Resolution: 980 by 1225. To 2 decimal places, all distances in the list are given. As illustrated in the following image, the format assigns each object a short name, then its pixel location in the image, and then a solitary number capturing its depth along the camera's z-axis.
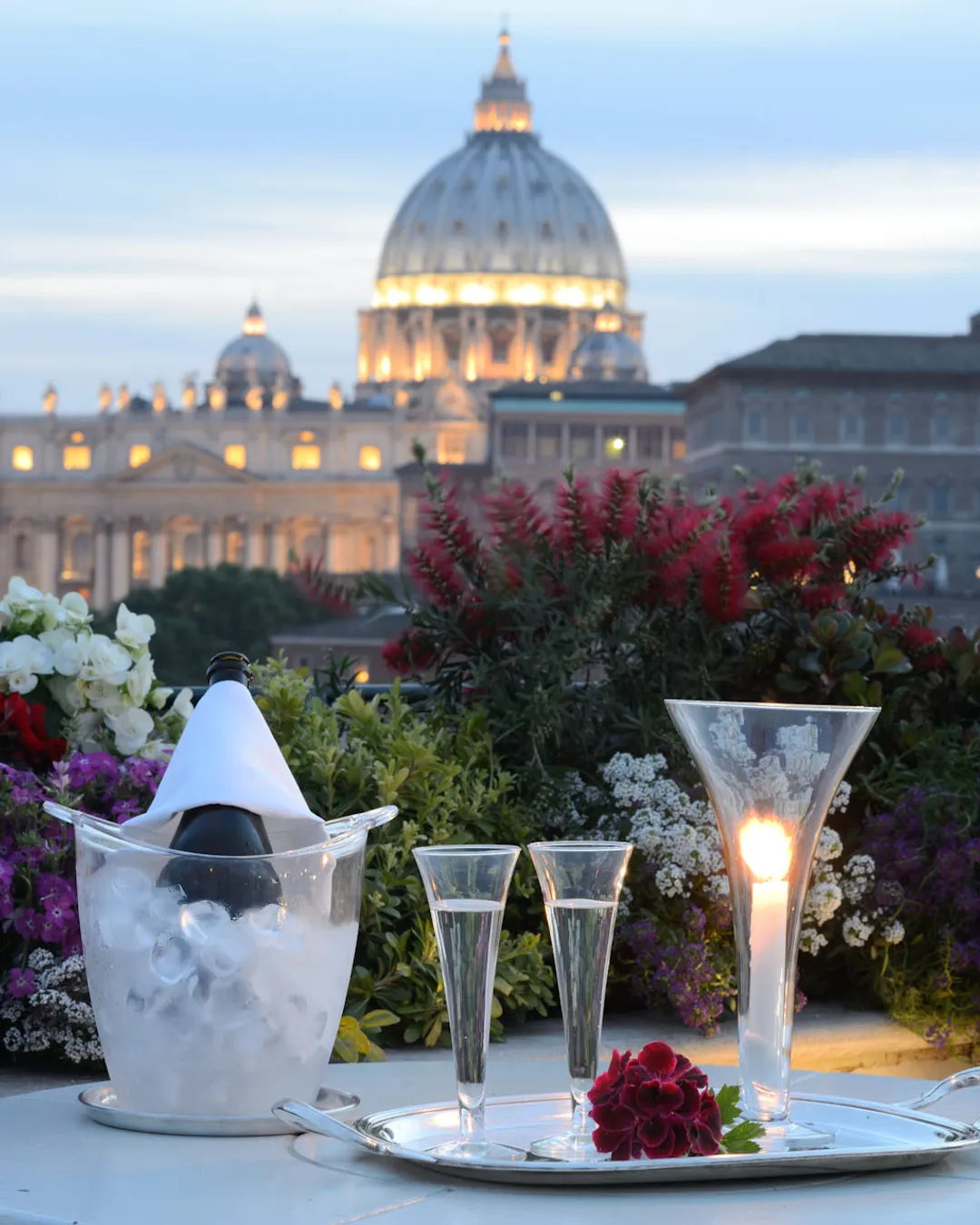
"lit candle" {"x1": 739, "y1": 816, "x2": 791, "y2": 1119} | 3.70
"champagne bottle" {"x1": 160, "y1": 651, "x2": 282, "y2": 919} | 3.73
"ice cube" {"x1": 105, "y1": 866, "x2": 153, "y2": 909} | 3.77
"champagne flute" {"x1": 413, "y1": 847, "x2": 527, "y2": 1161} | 3.38
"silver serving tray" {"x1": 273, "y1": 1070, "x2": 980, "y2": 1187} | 3.29
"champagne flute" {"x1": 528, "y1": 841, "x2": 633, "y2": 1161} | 3.47
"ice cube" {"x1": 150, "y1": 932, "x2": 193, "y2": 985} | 3.74
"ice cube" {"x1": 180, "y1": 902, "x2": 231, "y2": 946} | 3.73
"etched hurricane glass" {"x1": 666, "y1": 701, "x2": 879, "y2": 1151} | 3.66
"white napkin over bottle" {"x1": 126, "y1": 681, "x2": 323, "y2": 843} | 3.90
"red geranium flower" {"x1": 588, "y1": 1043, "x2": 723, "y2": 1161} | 3.34
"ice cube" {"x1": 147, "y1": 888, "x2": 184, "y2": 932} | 3.74
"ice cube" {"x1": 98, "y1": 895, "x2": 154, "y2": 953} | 3.75
